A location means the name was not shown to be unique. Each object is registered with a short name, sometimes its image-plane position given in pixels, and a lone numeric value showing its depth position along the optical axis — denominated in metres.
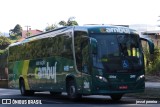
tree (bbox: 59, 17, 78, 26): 88.70
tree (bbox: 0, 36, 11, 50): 90.80
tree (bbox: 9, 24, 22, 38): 153.44
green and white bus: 16.75
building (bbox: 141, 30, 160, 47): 65.81
